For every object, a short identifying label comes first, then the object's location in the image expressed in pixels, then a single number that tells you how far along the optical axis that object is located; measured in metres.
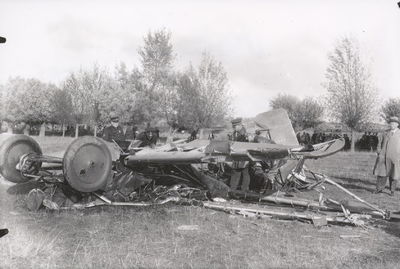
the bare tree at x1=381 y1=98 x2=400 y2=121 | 42.72
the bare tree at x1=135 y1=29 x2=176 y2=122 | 31.33
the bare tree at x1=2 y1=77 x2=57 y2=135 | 45.62
